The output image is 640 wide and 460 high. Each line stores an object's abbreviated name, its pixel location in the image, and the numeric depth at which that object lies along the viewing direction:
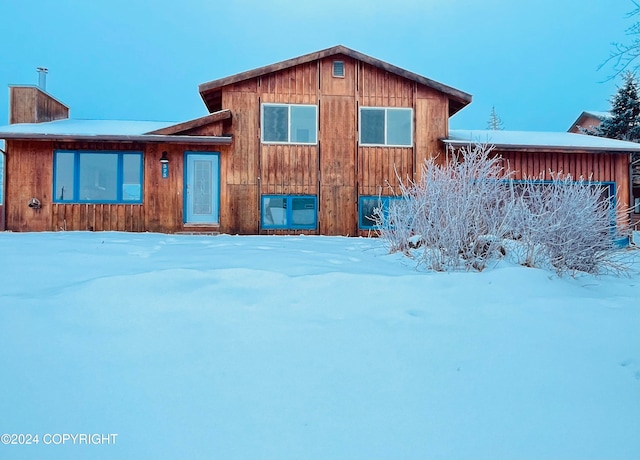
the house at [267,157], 10.64
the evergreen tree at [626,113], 18.70
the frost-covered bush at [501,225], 4.93
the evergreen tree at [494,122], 42.56
